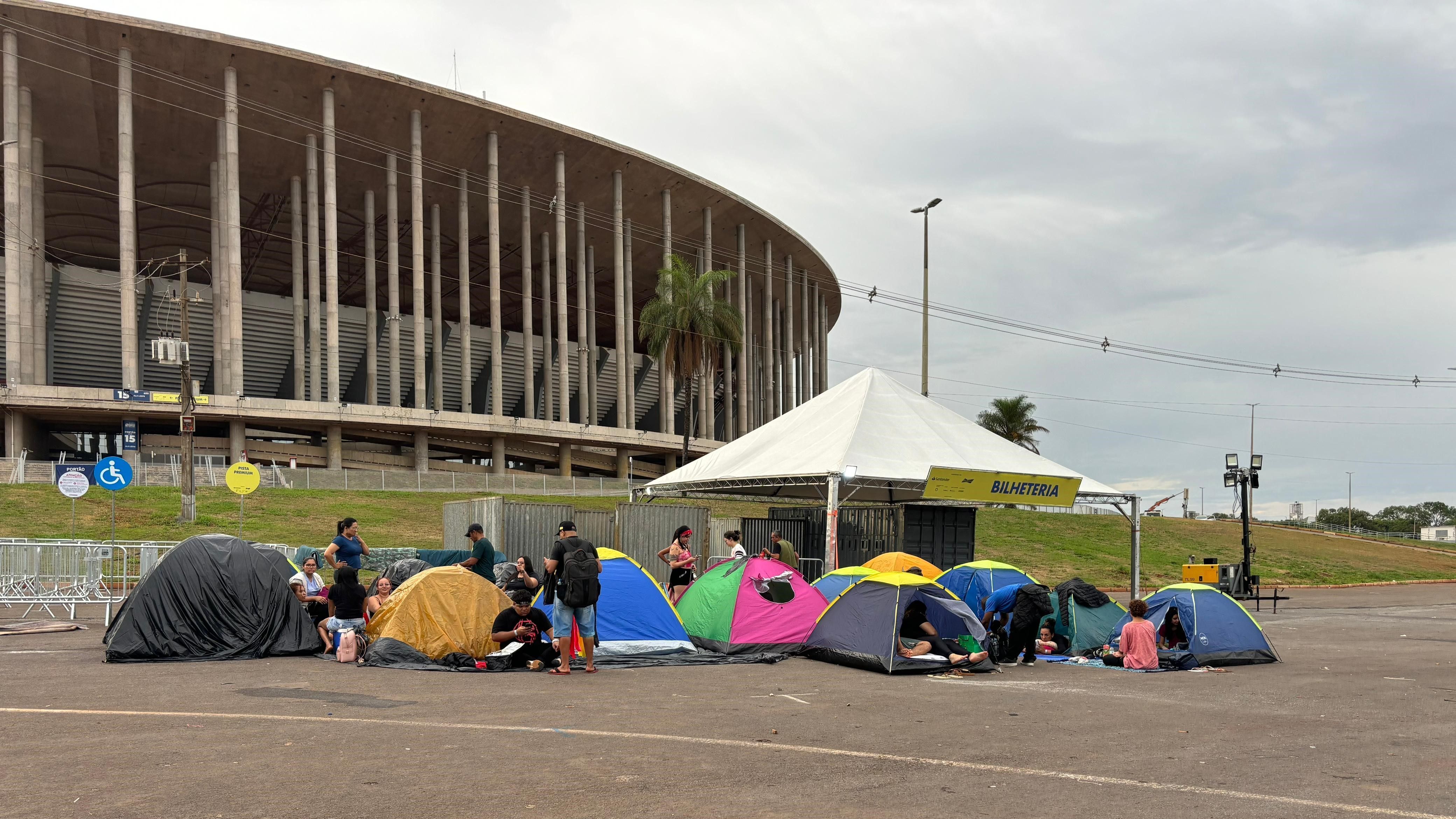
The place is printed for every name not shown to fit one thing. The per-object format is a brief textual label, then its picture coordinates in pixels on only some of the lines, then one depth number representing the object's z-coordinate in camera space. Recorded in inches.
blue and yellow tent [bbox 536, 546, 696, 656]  543.2
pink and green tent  568.4
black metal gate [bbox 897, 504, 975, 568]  912.9
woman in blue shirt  581.9
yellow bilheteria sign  738.2
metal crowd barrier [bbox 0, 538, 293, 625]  717.3
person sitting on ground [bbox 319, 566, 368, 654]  536.4
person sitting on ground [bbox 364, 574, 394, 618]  545.3
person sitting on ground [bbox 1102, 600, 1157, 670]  538.0
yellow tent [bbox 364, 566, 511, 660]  510.0
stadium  1664.6
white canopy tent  740.6
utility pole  1170.0
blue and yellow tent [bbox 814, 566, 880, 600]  589.9
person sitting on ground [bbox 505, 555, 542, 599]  608.7
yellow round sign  941.8
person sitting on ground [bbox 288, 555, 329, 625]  560.4
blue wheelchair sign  751.1
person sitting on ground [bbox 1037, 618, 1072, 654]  598.2
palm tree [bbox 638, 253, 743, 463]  1791.3
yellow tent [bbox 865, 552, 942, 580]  694.5
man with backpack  482.6
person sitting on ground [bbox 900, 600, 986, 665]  510.0
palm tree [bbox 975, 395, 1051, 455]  3075.8
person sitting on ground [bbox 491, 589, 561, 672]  503.5
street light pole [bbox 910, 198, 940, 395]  1389.0
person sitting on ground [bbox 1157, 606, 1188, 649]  570.3
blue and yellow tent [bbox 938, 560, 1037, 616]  664.4
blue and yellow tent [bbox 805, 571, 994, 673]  511.5
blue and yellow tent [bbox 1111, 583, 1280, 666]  560.1
